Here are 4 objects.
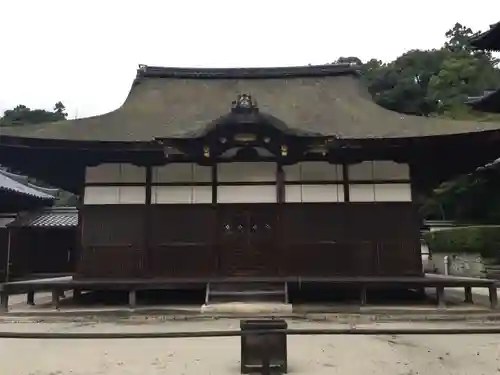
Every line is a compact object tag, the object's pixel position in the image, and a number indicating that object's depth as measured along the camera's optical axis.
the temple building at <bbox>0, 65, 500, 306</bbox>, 11.09
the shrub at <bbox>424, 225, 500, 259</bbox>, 20.06
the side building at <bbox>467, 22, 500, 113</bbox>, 12.44
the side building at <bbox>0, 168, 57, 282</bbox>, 18.02
